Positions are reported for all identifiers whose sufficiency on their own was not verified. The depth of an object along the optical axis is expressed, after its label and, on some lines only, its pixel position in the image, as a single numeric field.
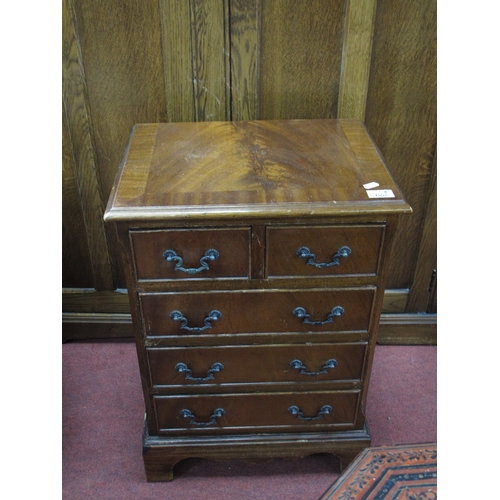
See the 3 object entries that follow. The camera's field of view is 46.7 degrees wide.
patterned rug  1.28
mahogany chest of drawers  1.44
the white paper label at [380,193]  1.46
